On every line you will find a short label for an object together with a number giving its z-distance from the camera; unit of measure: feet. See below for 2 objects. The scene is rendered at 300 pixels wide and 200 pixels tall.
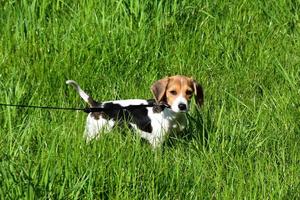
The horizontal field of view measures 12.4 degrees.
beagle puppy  28.06
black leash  27.11
